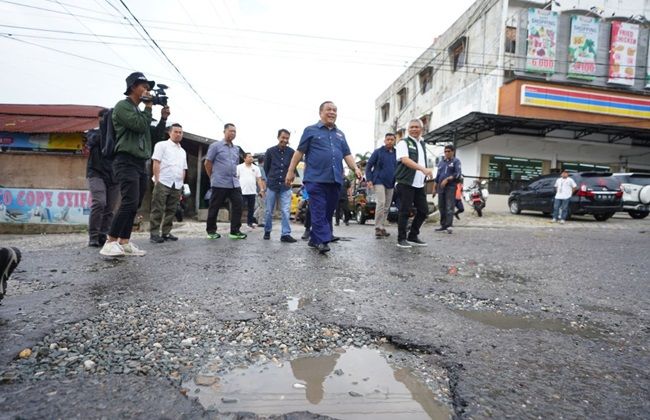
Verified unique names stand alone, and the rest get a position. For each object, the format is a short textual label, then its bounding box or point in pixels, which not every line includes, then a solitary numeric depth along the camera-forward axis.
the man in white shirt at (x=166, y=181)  5.23
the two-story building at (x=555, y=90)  16.11
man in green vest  5.23
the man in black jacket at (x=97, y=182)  4.68
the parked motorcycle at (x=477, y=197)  12.84
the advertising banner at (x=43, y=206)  7.93
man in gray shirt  5.66
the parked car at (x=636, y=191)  11.77
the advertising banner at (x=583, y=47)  16.55
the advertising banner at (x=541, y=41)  16.12
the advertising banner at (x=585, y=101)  15.79
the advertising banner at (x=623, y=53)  16.94
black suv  10.70
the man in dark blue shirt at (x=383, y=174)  6.68
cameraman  3.63
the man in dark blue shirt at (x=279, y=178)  5.77
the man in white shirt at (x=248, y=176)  8.03
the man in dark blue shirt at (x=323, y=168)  4.35
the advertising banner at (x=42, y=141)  12.30
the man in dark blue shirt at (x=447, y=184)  7.64
